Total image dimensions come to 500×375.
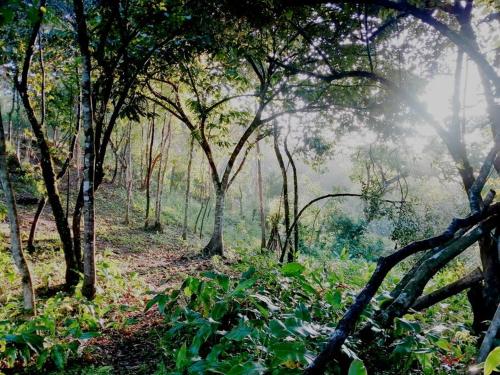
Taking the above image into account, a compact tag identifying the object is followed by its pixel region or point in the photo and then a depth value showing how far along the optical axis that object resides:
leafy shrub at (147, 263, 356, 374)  2.33
